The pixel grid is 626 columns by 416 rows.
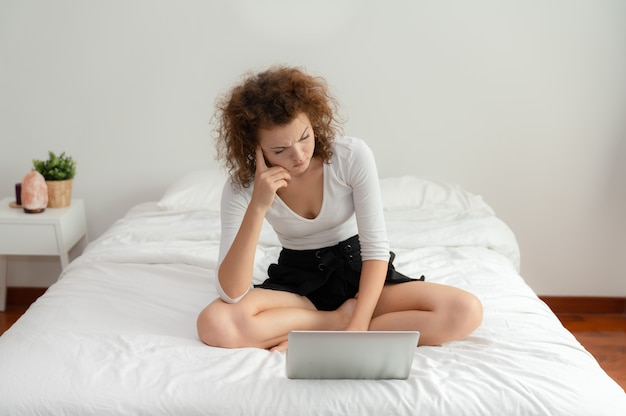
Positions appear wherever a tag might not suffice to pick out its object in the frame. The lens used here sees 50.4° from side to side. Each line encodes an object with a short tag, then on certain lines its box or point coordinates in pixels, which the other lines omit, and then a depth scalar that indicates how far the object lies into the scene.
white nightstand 2.61
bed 1.33
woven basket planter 2.72
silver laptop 1.32
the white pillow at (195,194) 2.61
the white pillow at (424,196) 2.67
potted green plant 2.73
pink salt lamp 2.61
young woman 1.60
